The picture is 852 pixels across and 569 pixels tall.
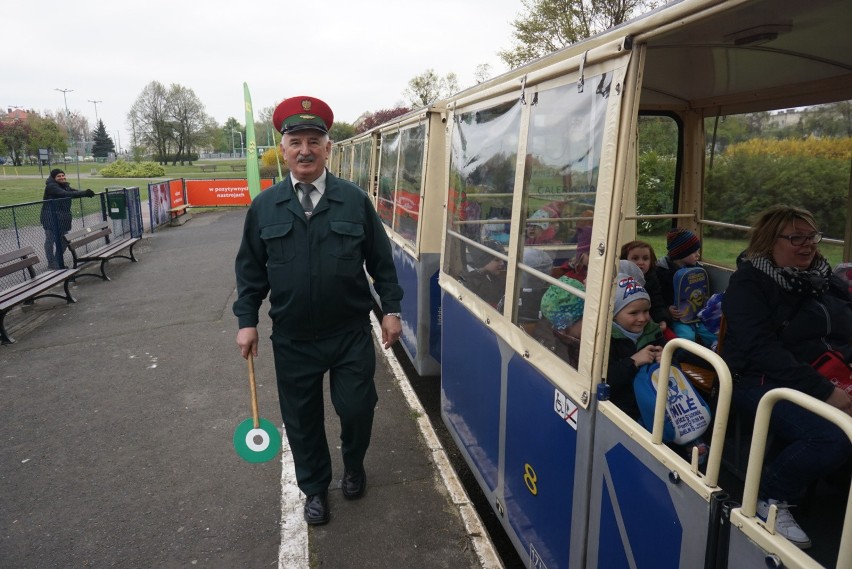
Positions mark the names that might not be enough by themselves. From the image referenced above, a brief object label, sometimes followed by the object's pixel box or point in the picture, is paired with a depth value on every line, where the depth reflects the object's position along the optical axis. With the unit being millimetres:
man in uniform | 2939
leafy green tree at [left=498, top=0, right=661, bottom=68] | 17703
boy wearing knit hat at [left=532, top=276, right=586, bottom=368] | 2150
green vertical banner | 12297
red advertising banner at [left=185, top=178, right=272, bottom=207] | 22781
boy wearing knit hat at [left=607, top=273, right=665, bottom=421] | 2285
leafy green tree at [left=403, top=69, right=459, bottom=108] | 38156
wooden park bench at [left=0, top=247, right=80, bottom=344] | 6725
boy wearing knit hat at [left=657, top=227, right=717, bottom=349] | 4070
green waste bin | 12109
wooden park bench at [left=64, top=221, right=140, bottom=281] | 9398
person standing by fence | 9148
